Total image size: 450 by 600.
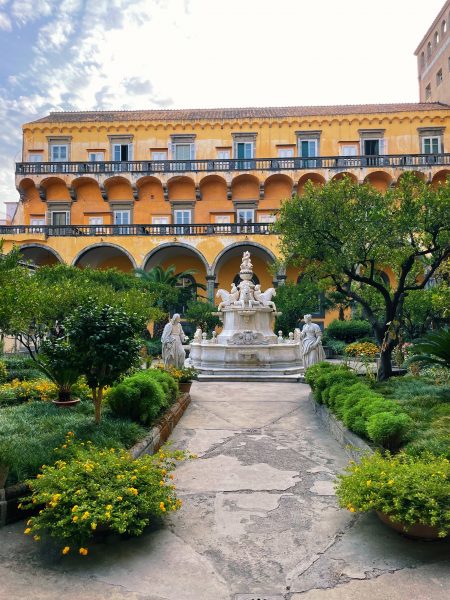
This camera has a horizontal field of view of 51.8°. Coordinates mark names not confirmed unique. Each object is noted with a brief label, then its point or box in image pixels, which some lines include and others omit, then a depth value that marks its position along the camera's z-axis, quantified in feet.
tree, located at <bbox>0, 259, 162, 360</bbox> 23.17
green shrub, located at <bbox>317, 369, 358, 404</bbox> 26.78
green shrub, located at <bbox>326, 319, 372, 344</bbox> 74.79
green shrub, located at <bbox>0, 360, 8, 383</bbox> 32.98
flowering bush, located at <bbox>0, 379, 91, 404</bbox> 27.50
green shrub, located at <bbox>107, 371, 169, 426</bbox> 21.39
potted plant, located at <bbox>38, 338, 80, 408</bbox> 20.95
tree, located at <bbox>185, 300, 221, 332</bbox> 73.72
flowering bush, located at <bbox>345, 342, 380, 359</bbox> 42.79
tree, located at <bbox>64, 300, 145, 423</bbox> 18.90
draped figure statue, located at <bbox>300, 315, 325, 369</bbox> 42.65
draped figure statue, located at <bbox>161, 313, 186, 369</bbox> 40.40
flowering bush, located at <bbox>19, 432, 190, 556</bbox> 11.07
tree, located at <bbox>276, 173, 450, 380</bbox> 31.73
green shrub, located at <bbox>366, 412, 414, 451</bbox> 17.10
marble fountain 46.04
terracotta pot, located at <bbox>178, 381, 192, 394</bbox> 32.83
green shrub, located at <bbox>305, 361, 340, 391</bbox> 30.35
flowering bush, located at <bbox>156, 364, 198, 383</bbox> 32.56
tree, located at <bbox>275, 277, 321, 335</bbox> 70.95
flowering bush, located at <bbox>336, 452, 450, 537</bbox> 11.36
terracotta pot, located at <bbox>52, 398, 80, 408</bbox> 25.15
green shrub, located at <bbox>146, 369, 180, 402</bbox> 26.37
